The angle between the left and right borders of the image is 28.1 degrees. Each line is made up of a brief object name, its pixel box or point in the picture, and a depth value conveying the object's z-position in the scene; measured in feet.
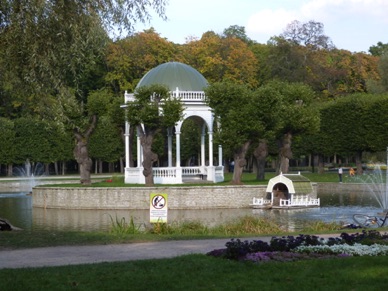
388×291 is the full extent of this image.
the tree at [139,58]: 248.93
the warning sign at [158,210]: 76.13
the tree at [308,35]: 279.28
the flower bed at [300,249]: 48.03
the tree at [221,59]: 257.75
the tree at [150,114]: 144.46
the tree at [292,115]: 159.84
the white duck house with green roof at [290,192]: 136.56
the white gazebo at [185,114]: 158.61
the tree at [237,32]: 330.54
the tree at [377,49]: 386.63
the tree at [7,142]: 228.02
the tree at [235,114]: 145.18
